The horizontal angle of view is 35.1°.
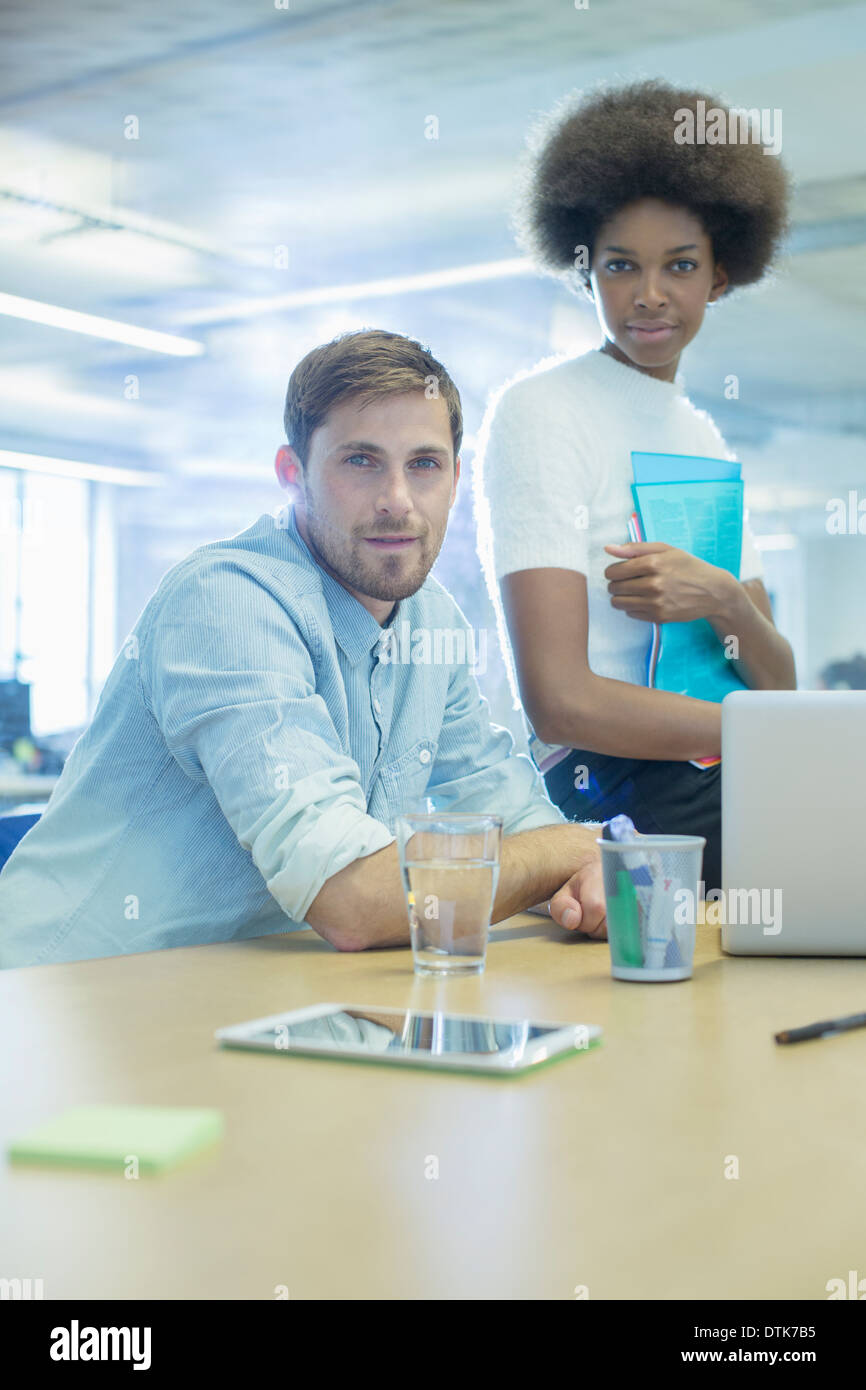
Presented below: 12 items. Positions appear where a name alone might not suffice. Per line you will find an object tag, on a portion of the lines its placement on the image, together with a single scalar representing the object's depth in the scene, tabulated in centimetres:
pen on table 79
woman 166
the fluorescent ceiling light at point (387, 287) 592
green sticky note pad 57
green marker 99
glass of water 100
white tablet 73
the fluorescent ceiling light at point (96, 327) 654
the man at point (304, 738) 121
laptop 107
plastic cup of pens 98
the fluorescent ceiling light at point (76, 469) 866
